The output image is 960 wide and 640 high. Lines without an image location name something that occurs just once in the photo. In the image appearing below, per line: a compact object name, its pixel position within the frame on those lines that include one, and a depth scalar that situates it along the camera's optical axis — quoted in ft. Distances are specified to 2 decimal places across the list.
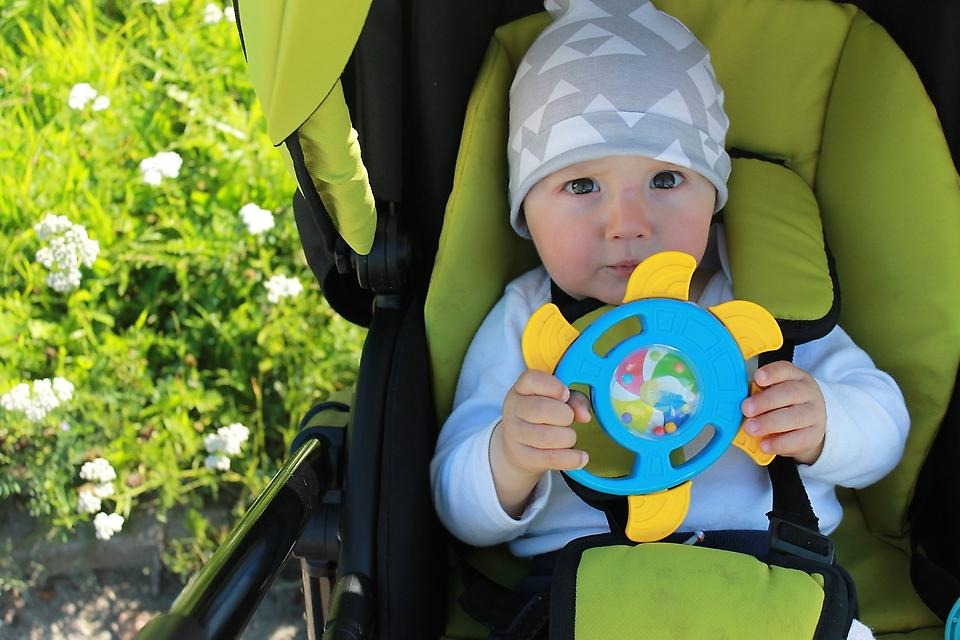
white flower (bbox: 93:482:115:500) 5.97
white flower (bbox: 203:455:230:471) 6.08
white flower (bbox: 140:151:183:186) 6.68
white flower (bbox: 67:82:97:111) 7.00
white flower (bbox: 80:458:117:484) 5.94
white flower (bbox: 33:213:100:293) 6.33
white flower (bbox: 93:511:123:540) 5.89
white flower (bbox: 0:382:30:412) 5.97
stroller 3.72
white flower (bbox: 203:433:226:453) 6.08
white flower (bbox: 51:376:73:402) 6.02
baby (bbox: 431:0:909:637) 3.81
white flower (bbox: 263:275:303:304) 6.40
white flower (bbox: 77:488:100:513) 5.90
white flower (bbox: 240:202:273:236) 6.57
